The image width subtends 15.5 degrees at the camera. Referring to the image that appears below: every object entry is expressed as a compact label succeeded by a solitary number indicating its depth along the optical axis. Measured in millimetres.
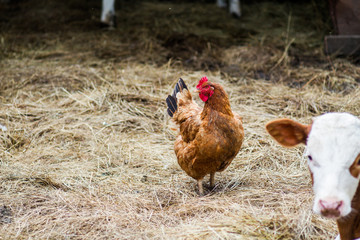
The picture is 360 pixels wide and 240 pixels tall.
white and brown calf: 3268
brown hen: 3807
